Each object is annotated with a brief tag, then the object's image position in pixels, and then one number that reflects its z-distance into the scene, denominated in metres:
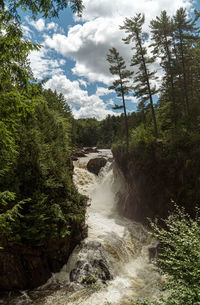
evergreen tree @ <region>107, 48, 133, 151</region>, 22.94
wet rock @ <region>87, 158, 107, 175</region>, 31.44
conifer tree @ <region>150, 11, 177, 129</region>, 20.47
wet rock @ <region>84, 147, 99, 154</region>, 48.73
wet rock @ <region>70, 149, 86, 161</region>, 38.56
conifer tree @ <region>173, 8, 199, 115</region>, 20.22
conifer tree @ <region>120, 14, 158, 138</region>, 20.72
